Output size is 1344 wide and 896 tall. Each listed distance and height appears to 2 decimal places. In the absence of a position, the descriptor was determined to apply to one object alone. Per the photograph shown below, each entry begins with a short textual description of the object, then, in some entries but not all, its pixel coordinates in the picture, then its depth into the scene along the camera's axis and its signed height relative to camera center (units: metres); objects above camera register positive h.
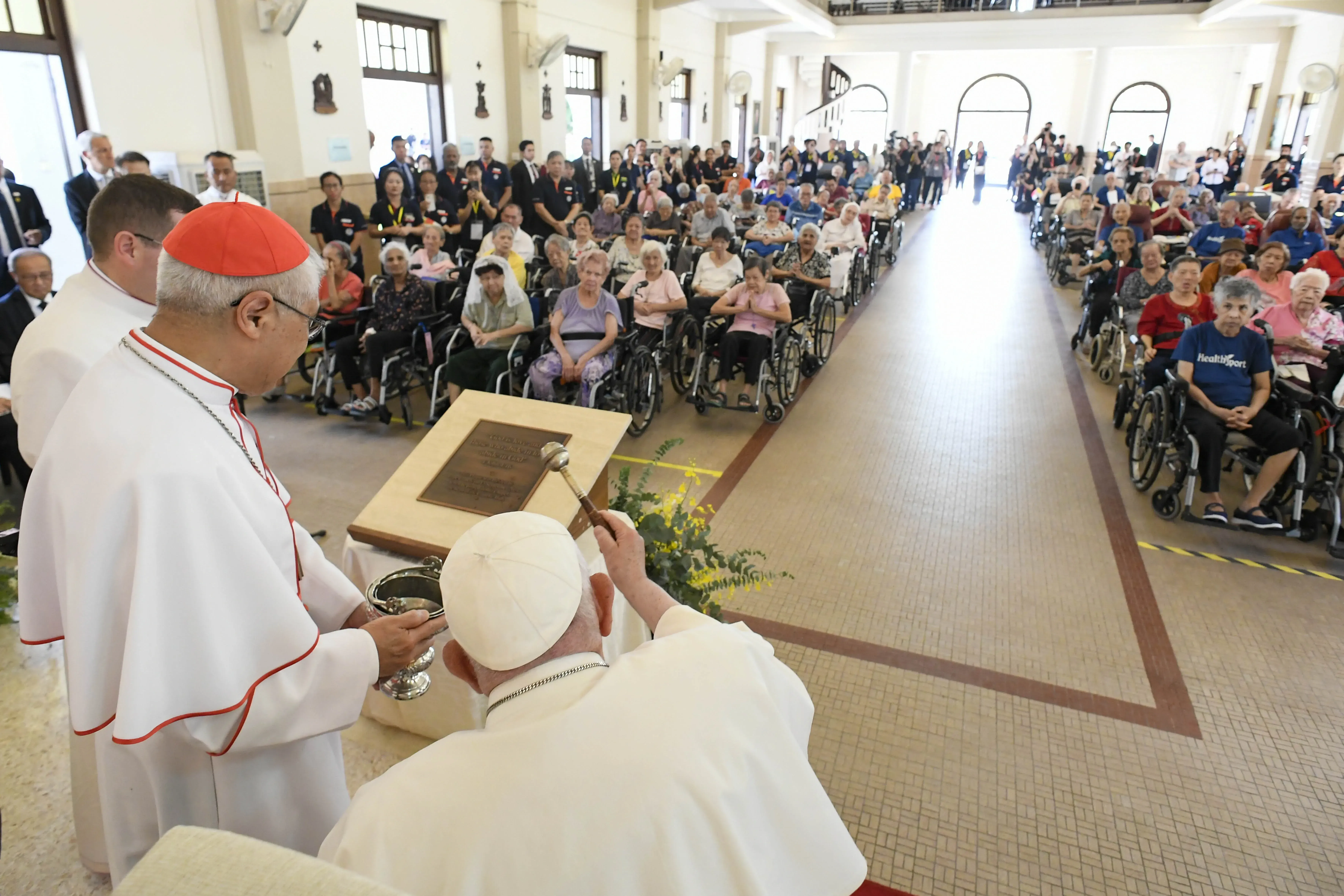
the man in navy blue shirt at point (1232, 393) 4.04 -1.05
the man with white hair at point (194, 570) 1.16 -0.59
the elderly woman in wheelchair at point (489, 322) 5.17 -0.98
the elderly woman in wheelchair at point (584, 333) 5.00 -1.00
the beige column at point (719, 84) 17.83 +1.83
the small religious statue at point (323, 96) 7.79 +0.62
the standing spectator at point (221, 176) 6.06 -0.12
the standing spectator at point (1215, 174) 15.30 +0.10
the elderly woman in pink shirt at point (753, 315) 5.53 -0.95
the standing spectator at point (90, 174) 5.52 -0.11
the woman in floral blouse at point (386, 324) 5.43 -1.05
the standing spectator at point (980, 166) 19.83 +0.22
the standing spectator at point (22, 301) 4.17 -0.73
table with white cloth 2.28 -1.40
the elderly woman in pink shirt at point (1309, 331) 4.55 -0.82
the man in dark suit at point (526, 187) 9.48 -0.23
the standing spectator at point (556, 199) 9.41 -0.36
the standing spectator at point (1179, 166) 16.70 +0.26
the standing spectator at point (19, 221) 5.35 -0.42
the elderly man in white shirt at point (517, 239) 6.25 -0.58
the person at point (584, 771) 0.95 -0.71
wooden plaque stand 2.26 -0.88
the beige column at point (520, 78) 10.46 +1.12
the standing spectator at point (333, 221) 6.98 -0.48
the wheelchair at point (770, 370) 5.57 -1.33
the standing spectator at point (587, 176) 10.76 -0.11
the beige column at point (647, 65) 14.07 +1.76
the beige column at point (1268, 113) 17.52 +1.45
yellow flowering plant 2.42 -1.11
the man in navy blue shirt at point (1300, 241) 7.08 -0.50
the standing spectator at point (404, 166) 8.13 -0.02
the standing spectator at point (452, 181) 8.61 -0.16
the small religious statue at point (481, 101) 10.22 +0.79
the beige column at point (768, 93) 21.30 +1.99
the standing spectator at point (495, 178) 9.26 -0.14
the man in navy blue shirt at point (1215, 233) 7.52 -0.48
